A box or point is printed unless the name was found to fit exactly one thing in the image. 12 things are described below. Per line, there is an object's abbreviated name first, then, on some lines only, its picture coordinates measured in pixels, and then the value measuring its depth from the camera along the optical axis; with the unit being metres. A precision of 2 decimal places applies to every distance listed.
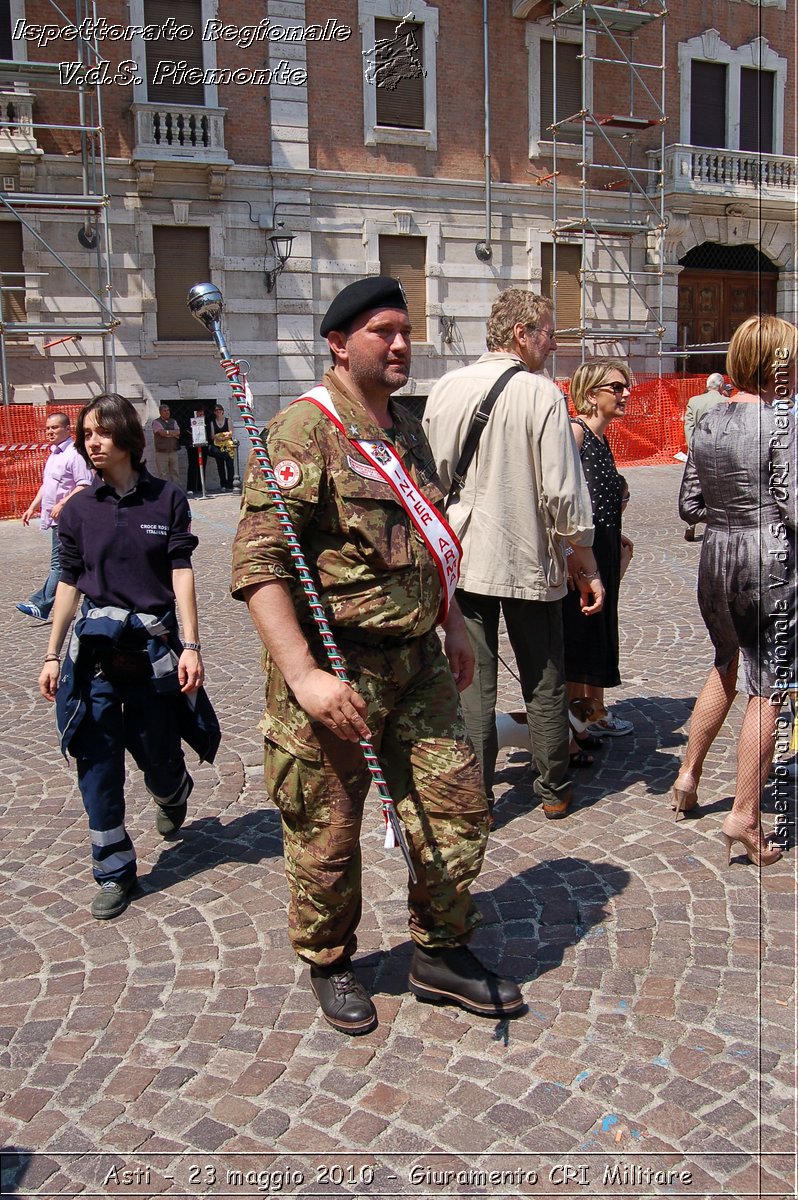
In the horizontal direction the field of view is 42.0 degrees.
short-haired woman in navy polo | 4.03
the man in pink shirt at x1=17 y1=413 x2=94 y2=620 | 9.09
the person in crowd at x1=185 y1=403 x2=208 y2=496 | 20.47
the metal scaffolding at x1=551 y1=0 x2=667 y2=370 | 24.16
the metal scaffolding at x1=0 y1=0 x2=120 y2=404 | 19.16
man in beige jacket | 4.27
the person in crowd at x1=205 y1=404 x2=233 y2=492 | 20.73
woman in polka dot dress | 5.25
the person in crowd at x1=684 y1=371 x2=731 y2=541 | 11.86
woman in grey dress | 3.74
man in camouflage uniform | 2.79
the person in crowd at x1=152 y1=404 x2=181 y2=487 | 20.12
